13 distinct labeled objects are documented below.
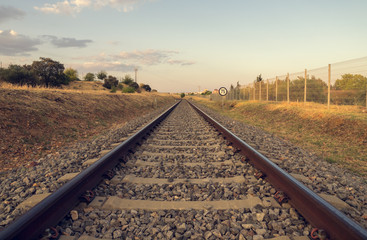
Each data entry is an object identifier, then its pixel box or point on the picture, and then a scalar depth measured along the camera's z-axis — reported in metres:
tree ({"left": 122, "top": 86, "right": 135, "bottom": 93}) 47.06
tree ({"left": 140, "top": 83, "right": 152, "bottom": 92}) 100.79
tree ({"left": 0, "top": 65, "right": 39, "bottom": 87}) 24.58
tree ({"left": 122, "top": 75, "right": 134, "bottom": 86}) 81.19
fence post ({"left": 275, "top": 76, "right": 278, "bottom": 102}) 19.27
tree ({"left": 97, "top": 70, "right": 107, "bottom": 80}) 73.88
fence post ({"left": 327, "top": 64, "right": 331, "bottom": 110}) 11.90
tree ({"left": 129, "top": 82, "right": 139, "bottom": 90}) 75.09
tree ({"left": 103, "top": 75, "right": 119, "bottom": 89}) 67.62
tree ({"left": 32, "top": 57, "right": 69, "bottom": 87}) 34.59
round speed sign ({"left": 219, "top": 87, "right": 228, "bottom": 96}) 23.39
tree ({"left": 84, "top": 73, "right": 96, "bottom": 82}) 74.19
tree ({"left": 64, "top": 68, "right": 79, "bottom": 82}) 58.30
